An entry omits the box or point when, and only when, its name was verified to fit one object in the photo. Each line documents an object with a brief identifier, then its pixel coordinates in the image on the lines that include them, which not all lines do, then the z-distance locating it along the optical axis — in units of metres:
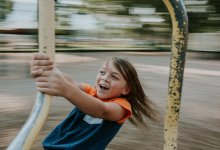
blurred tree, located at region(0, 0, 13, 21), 6.09
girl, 1.28
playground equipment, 0.77
